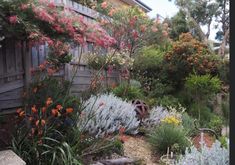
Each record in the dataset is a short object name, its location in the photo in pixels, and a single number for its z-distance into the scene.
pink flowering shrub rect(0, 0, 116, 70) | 2.24
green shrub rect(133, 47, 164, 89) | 5.38
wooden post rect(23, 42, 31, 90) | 2.60
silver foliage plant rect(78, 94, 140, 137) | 2.71
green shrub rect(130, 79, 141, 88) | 4.73
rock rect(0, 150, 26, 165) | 1.84
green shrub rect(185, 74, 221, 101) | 4.67
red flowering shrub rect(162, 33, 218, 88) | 4.98
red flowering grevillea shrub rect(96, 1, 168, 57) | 4.75
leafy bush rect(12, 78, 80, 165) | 2.15
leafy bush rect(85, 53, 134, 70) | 4.13
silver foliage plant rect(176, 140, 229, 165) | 1.48
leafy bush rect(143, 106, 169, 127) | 3.48
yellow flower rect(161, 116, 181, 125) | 2.98
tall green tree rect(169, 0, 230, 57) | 8.60
